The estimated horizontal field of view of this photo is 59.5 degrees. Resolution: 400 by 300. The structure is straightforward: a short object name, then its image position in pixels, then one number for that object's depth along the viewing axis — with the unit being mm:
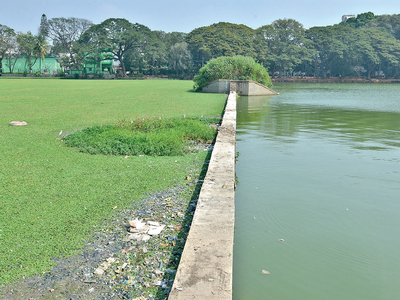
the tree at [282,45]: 64812
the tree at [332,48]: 64688
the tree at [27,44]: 59469
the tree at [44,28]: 66062
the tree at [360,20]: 77688
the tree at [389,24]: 72375
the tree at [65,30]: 66188
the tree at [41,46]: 59738
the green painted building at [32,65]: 66688
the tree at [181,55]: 66438
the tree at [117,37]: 62500
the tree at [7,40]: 58797
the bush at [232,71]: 27347
